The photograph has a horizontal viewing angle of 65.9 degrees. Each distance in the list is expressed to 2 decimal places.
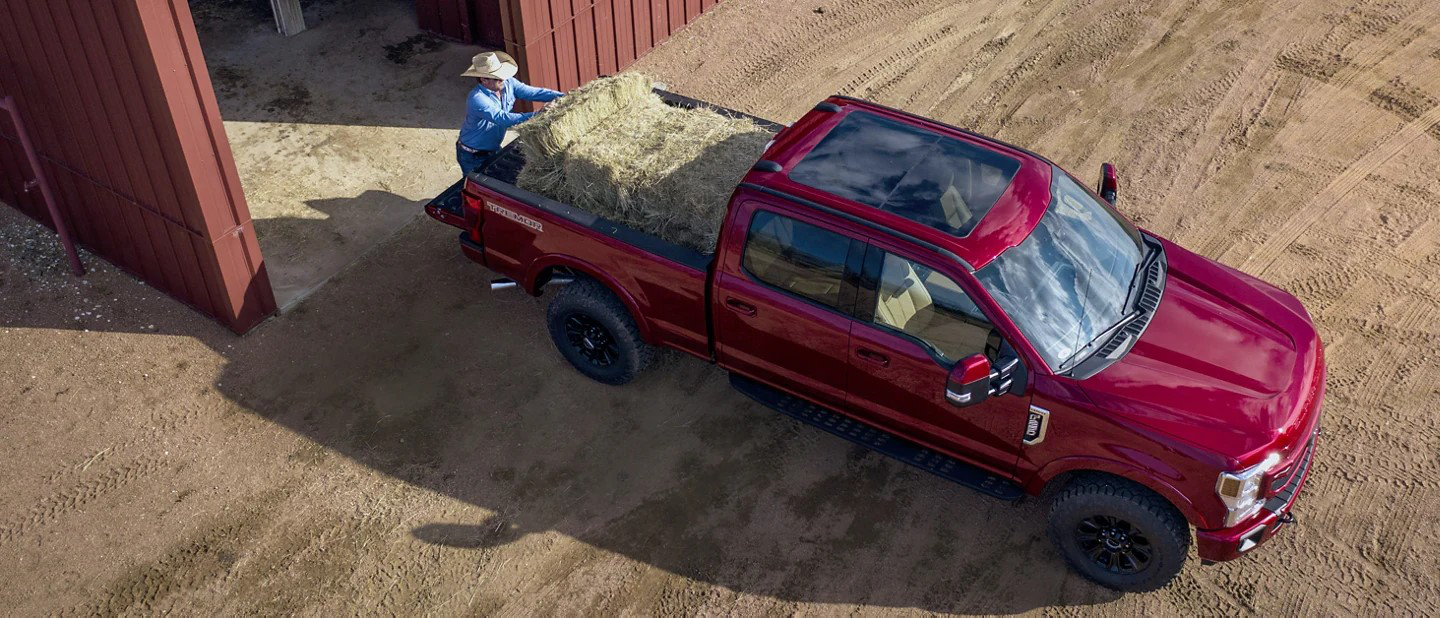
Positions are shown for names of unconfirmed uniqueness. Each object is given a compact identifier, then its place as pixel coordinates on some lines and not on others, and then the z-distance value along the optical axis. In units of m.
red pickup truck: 6.14
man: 8.89
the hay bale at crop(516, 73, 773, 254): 7.41
